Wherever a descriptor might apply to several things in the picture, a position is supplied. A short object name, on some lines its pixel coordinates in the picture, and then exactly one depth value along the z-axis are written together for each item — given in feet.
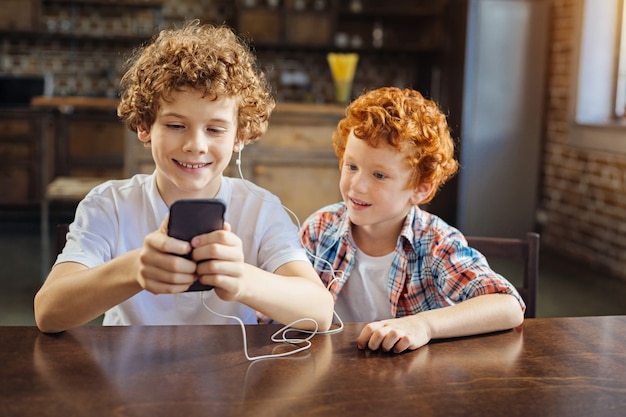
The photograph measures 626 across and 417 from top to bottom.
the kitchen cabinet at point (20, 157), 19.26
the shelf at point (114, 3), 20.58
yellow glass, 15.06
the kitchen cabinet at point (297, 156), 12.92
